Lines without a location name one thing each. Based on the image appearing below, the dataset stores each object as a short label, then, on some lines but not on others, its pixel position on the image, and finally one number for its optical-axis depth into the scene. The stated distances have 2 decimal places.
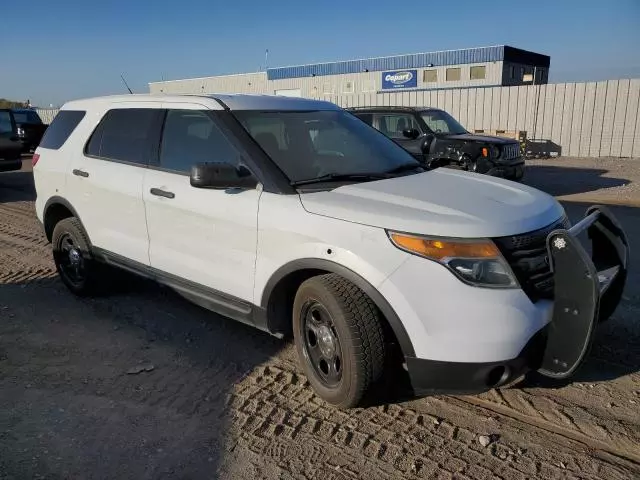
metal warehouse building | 38.34
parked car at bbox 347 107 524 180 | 10.56
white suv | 2.80
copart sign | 41.53
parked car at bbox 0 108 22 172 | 12.55
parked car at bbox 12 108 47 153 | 18.31
